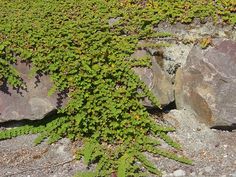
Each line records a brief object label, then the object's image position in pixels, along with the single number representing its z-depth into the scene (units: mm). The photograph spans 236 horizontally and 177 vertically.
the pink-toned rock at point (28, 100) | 5594
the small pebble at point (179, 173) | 5133
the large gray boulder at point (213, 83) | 5484
